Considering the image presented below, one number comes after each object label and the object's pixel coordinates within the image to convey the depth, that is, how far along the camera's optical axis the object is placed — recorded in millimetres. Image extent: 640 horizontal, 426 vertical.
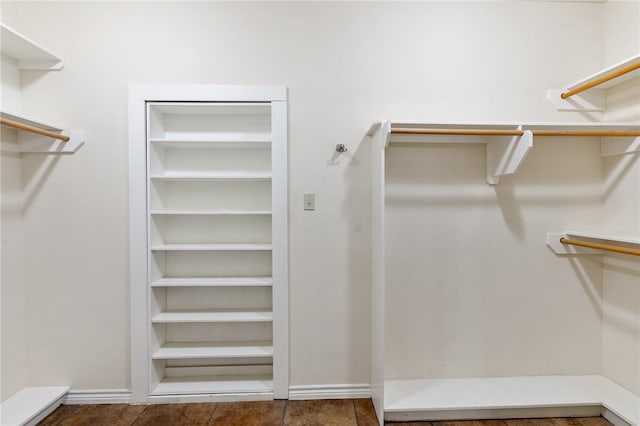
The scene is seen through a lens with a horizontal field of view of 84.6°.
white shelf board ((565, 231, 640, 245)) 1707
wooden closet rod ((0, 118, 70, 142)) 1629
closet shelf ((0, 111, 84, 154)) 1952
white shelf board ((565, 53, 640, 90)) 1678
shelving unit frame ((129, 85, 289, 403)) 2023
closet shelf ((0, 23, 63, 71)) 1746
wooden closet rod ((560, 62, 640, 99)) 1655
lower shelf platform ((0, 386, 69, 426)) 1796
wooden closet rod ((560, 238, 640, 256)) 1718
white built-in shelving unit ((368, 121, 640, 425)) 1847
